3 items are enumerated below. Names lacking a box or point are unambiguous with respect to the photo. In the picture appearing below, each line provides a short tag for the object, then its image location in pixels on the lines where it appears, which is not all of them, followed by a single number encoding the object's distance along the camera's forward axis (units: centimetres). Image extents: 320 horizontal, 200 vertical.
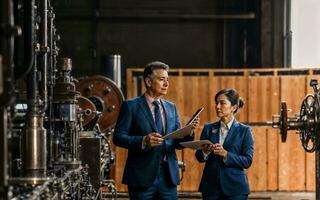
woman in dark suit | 547
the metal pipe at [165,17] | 1379
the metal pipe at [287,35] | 1290
